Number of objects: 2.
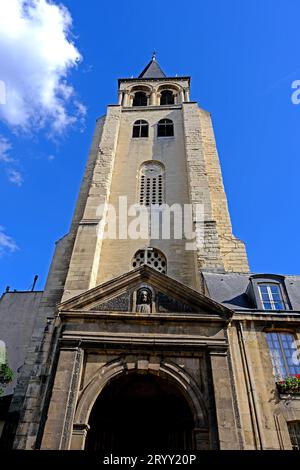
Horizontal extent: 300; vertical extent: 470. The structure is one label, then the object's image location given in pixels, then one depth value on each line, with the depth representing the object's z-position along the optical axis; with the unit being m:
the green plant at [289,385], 7.50
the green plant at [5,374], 11.16
